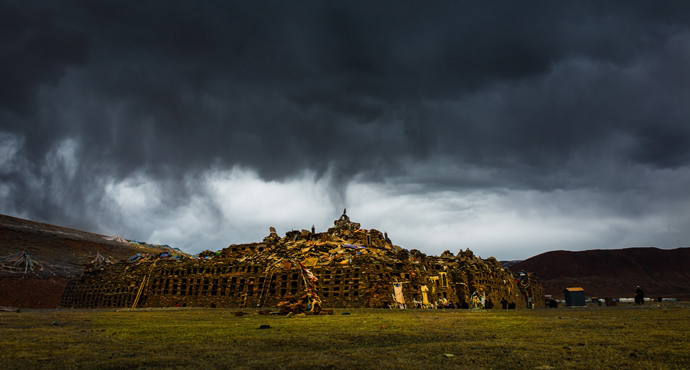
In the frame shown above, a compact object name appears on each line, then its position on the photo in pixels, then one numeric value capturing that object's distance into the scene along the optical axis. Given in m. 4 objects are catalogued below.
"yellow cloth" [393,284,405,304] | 29.61
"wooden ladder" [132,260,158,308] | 36.91
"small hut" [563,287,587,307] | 40.09
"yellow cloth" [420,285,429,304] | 30.83
